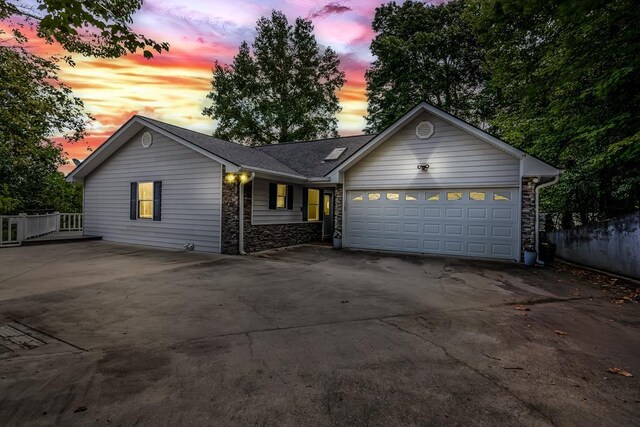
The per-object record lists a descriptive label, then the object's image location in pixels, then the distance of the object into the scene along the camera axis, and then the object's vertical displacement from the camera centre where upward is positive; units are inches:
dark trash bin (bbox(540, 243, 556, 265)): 380.2 -48.3
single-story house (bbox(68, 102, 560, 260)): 397.4 +28.1
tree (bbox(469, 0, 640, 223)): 311.6 +145.0
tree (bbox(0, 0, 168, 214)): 138.9 +119.4
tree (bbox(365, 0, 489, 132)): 853.2 +429.5
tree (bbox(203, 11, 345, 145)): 1159.0 +472.2
